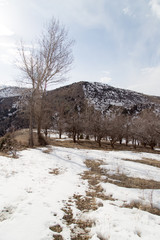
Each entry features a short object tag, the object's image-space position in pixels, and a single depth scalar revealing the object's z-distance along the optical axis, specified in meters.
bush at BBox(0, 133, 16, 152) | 9.85
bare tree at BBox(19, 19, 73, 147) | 12.65
